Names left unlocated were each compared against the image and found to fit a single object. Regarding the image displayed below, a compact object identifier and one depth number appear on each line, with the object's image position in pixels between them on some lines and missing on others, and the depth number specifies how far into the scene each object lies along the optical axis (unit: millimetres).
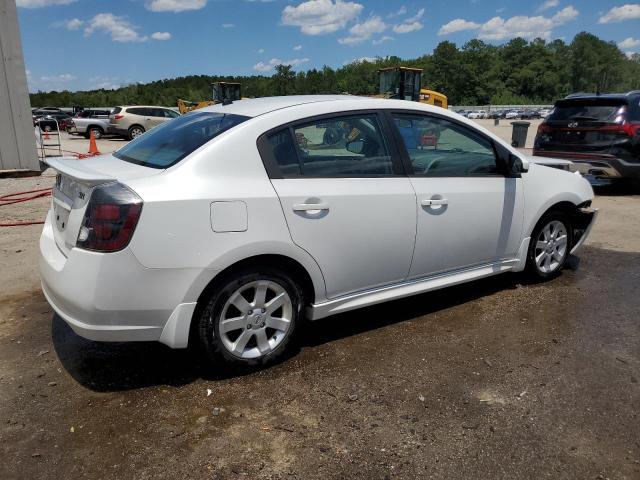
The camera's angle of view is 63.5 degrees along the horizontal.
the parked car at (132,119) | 24234
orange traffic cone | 16512
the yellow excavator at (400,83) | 15706
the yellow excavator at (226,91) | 19297
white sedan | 2738
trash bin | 17188
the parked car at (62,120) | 31619
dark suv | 8477
